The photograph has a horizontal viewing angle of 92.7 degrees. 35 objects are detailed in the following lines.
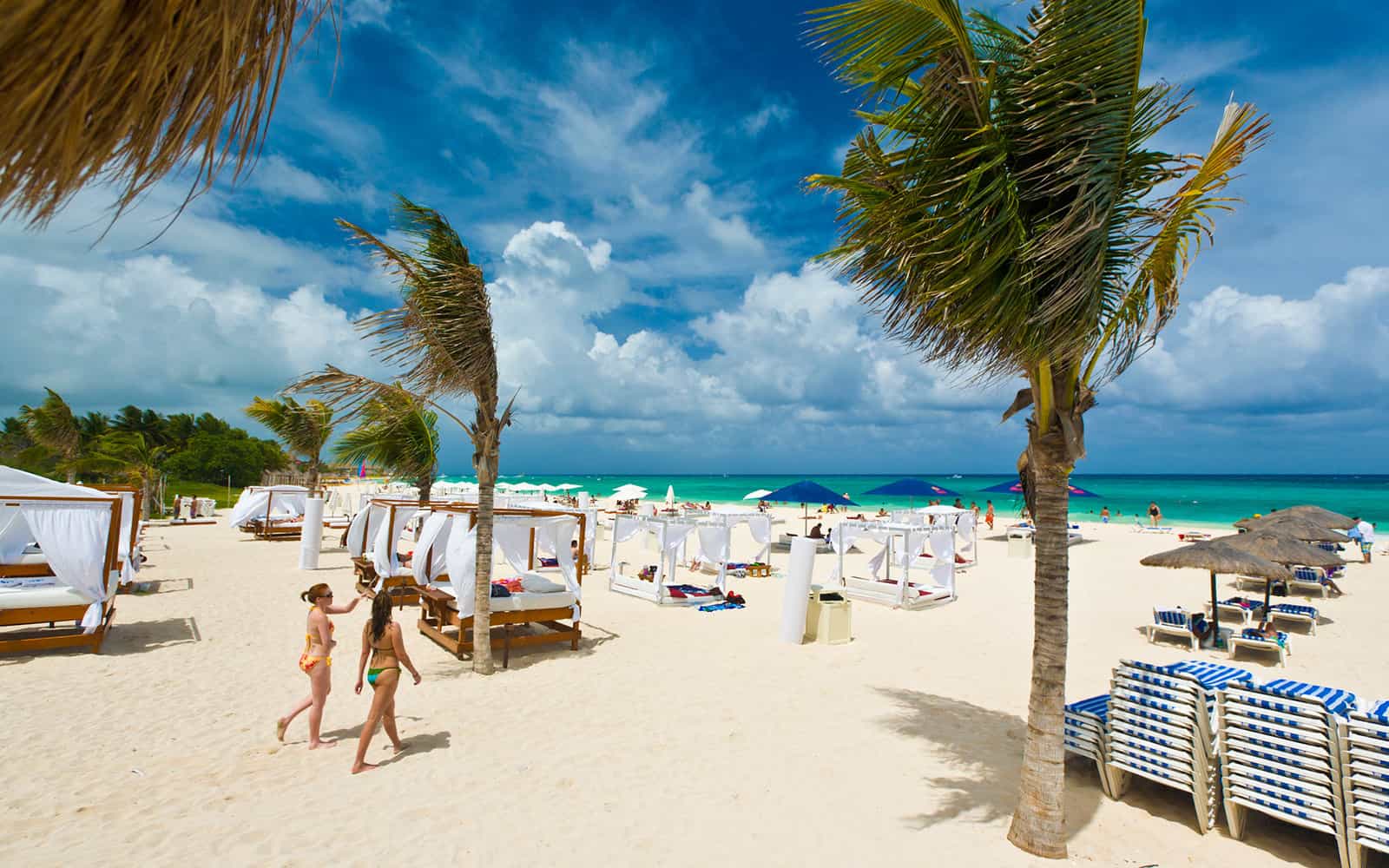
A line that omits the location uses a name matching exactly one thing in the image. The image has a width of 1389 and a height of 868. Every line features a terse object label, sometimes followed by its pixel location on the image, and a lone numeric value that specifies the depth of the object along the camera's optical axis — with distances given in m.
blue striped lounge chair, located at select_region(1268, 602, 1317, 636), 11.52
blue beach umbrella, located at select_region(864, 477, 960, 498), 25.92
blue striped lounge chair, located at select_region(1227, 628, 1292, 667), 9.48
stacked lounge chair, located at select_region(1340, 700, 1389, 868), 4.00
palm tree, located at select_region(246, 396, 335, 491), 24.59
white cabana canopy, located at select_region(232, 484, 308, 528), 22.06
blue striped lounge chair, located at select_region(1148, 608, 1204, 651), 10.50
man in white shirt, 21.53
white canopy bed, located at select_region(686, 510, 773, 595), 14.74
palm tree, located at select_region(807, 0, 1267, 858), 3.70
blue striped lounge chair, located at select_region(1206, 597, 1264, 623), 11.98
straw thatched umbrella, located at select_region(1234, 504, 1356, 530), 16.62
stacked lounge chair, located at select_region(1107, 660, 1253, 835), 4.72
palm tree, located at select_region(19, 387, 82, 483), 31.91
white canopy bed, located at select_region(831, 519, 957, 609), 13.27
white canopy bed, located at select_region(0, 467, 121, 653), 8.34
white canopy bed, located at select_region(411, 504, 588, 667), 8.74
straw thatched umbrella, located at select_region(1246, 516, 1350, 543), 14.14
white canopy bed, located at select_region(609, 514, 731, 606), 13.29
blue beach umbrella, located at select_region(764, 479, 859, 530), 22.05
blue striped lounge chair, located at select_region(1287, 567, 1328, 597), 14.78
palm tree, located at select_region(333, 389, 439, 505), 19.00
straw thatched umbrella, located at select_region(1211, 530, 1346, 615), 10.52
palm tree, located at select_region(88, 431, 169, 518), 30.95
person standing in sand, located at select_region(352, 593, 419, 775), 5.62
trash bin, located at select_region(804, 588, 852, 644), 10.05
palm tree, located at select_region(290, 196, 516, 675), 7.57
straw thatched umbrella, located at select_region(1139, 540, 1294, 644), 9.79
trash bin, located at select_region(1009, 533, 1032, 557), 21.81
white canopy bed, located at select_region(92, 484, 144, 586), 11.18
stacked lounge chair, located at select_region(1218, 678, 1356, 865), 4.24
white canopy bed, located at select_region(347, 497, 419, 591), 12.23
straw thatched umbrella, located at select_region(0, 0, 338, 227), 1.32
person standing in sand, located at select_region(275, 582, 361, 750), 5.86
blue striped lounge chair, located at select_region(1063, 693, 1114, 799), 5.23
